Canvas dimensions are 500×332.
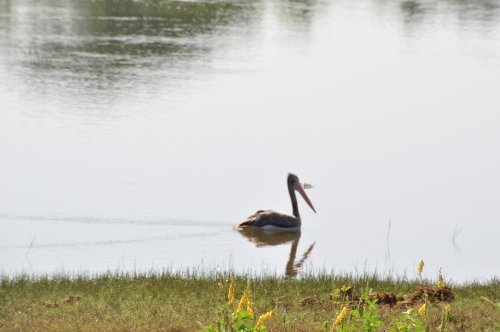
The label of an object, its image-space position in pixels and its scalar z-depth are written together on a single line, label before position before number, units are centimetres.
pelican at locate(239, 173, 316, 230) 4137
